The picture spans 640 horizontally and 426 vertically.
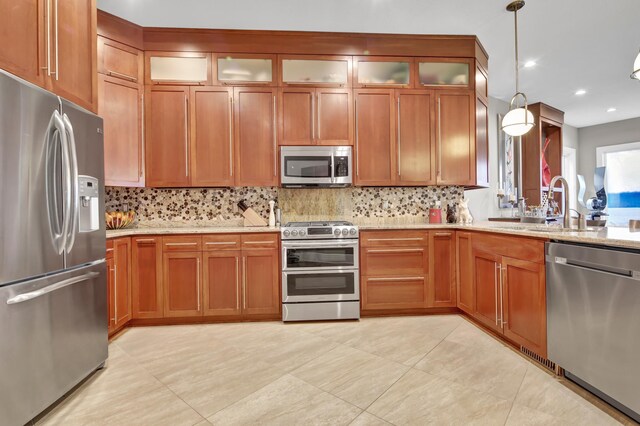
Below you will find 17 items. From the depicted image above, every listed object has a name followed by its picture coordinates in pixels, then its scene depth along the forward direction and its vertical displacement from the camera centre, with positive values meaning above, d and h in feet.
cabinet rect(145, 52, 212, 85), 10.30 +5.09
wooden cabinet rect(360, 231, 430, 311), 9.95 -1.95
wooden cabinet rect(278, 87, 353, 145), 10.67 +3.46
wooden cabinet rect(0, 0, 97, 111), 4.85 +3.15
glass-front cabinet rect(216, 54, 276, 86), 10.53 +5.12
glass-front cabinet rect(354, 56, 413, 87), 10.89 +5.15
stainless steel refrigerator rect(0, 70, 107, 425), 4.54 -0.56
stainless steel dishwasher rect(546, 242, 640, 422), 4.82 -1.98
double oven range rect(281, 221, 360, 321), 9.63 -1.97
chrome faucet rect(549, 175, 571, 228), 6.98 +0.16
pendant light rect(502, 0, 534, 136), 8.86 +2.81
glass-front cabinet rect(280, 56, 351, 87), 10.68 +5.13
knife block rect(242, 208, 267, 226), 11.13 -0.18
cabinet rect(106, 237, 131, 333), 8.23 -1.95
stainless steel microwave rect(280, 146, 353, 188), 10.54 +1.65
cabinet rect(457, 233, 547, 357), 6.61 -1.96
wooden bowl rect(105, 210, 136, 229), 9.93 -0.15
